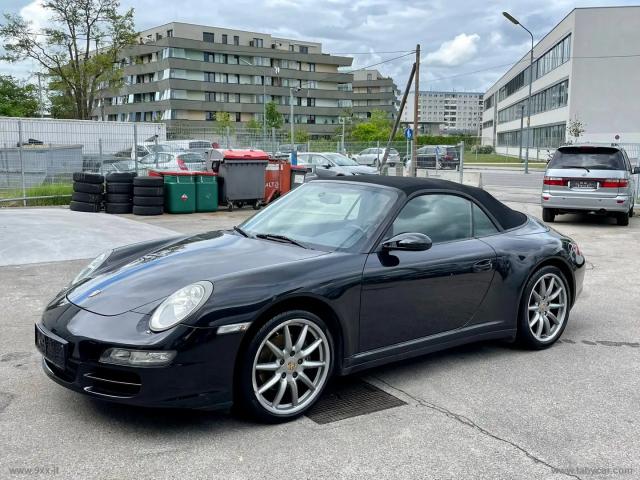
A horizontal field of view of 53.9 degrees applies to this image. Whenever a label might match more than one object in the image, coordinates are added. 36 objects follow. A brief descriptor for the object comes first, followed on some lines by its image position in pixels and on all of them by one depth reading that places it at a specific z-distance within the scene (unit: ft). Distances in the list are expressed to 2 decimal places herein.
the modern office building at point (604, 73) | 169.68
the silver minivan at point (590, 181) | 41.83
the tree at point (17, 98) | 227.61
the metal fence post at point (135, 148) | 56.39
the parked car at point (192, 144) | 71.38
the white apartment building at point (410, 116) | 487.20
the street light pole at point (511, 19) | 116.47
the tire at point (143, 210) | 47.21
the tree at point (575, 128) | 151.23
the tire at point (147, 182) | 47.16
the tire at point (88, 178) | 46.85
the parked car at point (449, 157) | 77.28
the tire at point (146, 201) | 47.21
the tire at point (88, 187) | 46.91
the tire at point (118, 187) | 47.19
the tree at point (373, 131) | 241.49
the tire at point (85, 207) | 46.85
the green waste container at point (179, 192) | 48.75
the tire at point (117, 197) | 47.37
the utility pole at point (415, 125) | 83.46
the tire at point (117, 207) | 47.39
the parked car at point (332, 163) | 84.17
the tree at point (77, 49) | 143.64
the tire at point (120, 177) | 47.44
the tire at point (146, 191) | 47.17
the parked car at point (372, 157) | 98.02
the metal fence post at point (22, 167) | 49.66
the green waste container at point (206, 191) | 50.19
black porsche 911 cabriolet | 10.79
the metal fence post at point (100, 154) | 57.27
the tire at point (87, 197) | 46.93
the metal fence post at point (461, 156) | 71.01
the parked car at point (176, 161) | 60.95
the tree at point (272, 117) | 238.27
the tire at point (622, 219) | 43.19
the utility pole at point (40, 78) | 150.82
